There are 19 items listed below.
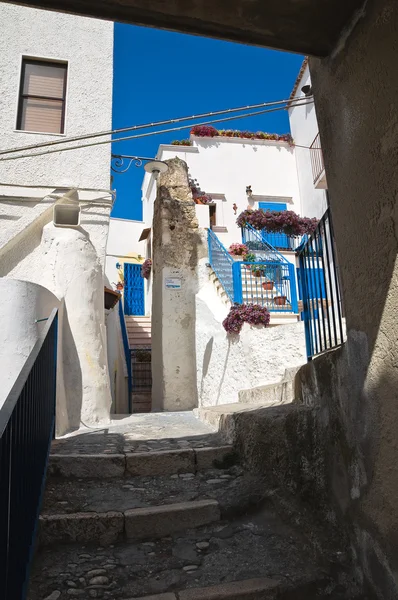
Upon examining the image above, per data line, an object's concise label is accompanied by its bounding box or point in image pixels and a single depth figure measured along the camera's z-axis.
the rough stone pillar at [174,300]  9.66
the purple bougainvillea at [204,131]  18.52
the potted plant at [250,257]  12.73
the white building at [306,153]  16.88
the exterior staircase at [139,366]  13.80
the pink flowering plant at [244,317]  8.57
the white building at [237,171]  18.27
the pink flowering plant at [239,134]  18.58
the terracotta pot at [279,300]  10.10
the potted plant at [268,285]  10.32
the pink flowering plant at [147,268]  18.48
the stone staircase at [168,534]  2.60
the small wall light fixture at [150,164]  8.97
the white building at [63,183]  6.46
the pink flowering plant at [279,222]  16.84
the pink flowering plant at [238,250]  13.97
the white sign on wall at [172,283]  10.05
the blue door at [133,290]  19.55
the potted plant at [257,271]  10.50
